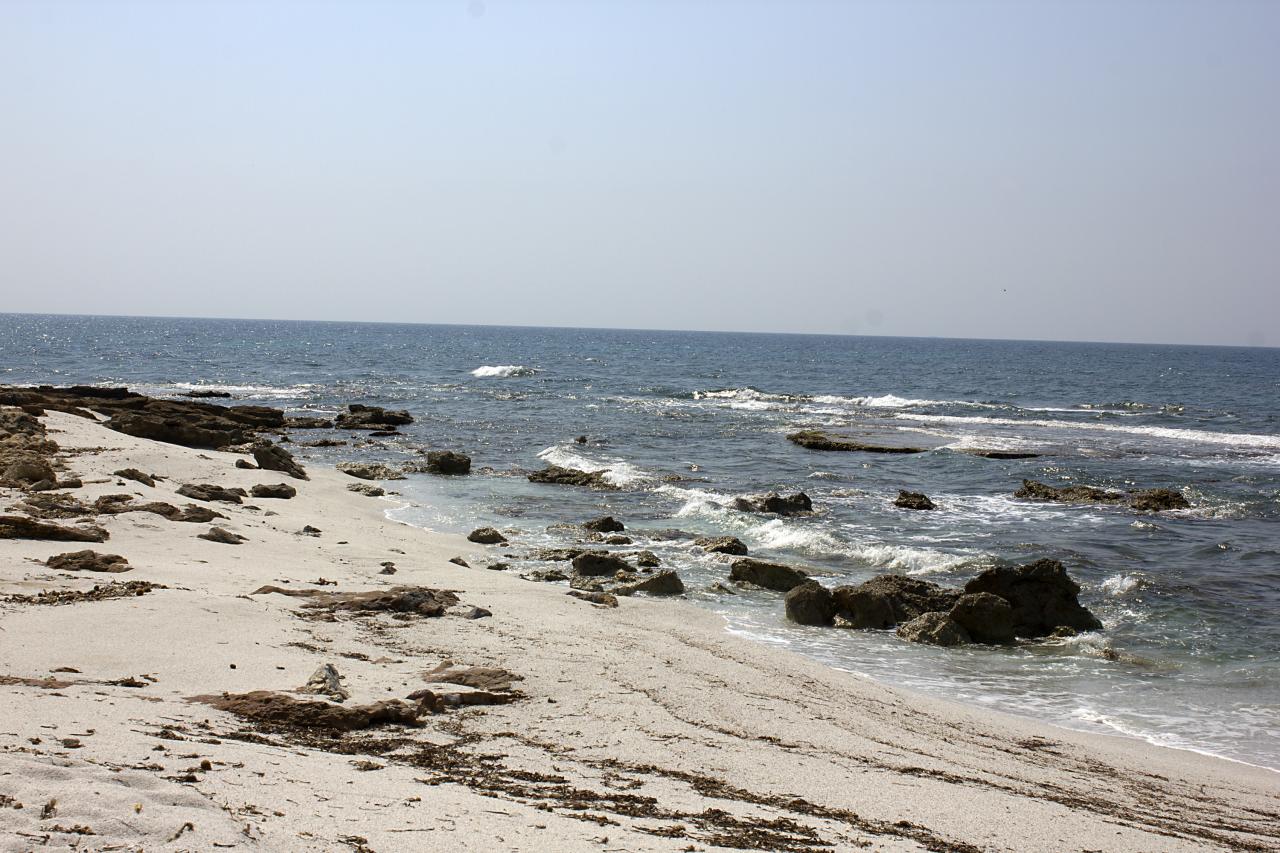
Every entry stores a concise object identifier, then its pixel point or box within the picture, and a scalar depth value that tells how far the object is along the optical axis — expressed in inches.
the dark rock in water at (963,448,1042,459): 1263.5
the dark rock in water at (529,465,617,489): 1005.8
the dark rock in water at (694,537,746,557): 697.0
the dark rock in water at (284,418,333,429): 1409.9
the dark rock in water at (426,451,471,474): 1063.0
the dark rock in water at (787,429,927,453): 1326.3
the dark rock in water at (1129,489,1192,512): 927.7
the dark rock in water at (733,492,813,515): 861.8
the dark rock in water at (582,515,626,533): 756.6
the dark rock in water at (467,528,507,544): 691.4
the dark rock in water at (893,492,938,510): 909.5
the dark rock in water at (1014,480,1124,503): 966.4
